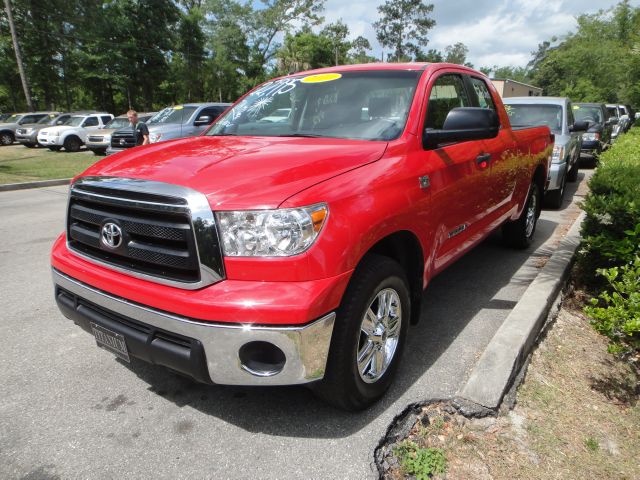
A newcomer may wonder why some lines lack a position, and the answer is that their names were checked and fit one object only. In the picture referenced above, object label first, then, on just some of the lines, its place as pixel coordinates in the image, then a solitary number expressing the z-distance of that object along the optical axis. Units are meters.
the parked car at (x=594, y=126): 12.02
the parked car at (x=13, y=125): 23.55
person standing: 10.38
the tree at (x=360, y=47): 67.81
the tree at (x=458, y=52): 94.04
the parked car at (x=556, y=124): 7.58
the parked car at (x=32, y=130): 21.41
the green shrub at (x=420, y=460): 2.11
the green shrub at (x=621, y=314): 2.80
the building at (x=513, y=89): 45.25
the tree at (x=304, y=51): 47.66
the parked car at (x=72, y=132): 19.81
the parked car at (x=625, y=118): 17.88
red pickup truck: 2.01
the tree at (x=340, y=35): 57.81
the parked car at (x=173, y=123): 12.18
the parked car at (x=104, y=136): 18.02
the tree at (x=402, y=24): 58.31
